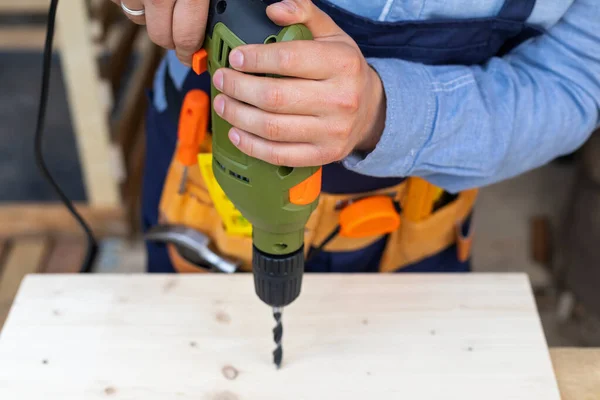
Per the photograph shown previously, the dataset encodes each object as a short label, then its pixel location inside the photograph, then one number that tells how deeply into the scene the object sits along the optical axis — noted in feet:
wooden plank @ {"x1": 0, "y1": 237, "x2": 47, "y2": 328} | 5.29
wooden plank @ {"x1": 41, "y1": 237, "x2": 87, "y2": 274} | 5.55
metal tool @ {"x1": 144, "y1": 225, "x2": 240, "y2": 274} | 2.67
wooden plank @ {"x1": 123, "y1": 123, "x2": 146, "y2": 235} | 5.90
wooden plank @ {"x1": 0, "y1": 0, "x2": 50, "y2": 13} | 6.00
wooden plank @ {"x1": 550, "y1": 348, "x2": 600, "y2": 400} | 2.19
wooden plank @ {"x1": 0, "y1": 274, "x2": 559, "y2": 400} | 2.15
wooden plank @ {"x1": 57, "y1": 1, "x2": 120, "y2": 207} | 4.55
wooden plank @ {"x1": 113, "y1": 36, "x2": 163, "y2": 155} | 5.67
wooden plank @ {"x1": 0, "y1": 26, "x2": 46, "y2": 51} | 7.58
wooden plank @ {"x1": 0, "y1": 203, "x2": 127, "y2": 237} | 5.81
